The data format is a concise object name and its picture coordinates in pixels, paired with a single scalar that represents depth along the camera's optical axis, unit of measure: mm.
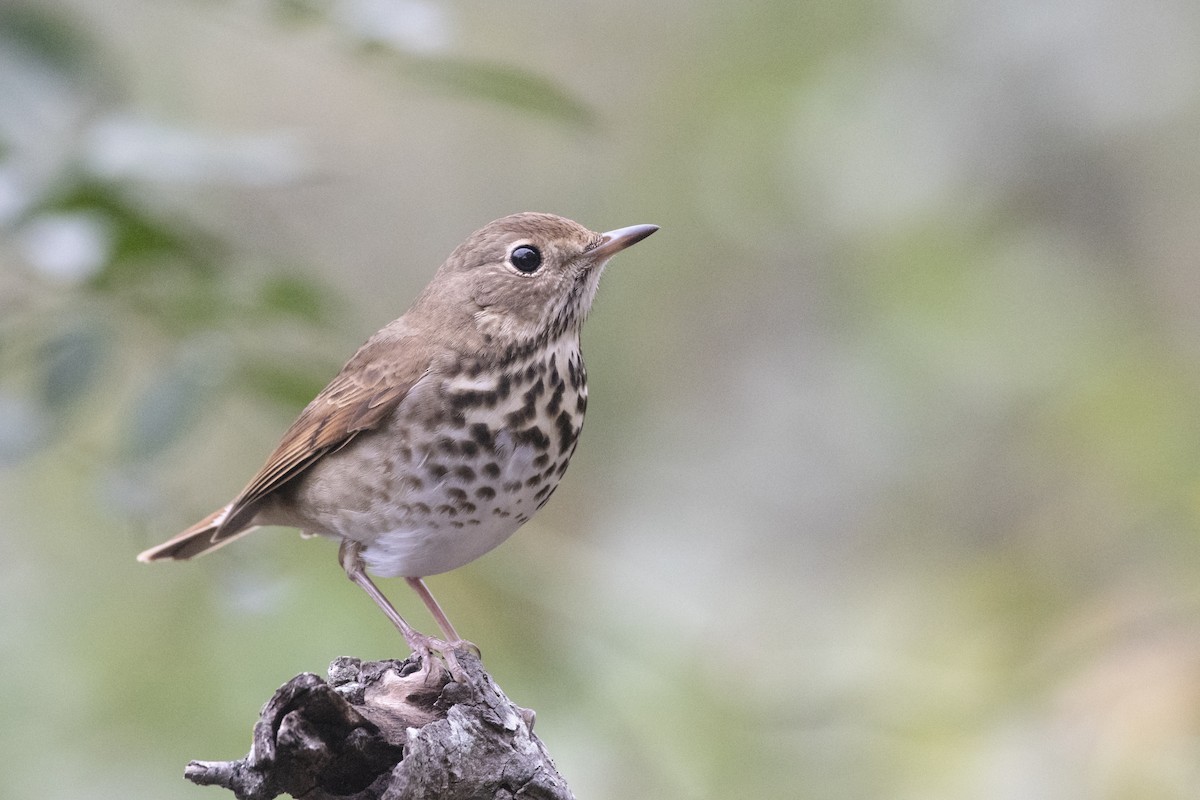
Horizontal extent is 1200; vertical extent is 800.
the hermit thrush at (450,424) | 6660
